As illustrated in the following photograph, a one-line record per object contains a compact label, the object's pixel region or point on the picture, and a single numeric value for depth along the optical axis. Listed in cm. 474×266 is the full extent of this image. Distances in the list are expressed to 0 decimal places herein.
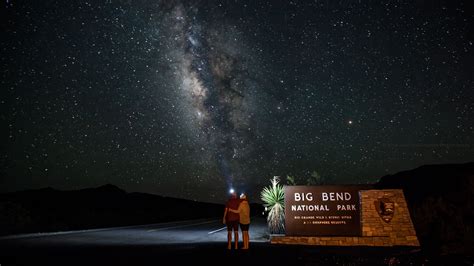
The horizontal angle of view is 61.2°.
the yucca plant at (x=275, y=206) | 1662
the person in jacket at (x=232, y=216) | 1216
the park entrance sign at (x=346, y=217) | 1430
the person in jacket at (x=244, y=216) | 1205
